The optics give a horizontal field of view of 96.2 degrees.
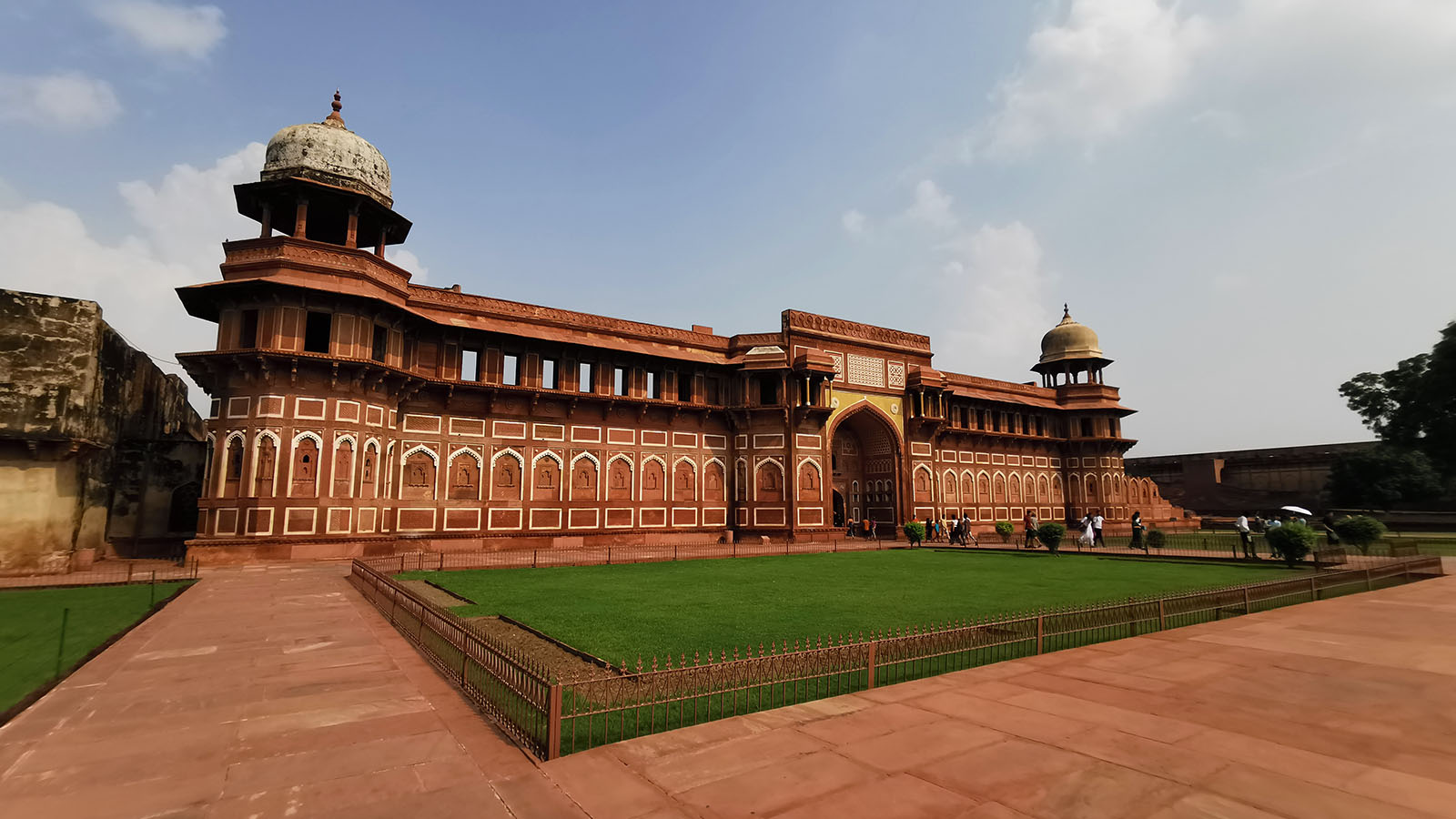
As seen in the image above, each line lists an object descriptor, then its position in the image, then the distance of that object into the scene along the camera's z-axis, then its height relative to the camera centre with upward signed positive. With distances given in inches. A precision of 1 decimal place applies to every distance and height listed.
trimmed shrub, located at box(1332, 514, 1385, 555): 733.9 -46.6
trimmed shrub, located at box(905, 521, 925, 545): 1080.8 -68.7
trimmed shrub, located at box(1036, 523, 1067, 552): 916.6 -61.3
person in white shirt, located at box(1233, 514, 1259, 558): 753.9 -54.3
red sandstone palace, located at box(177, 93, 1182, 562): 710.5 +114.1
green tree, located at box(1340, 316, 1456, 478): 1553.9 +223.7
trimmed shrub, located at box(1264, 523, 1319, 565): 645.9 -50.8
